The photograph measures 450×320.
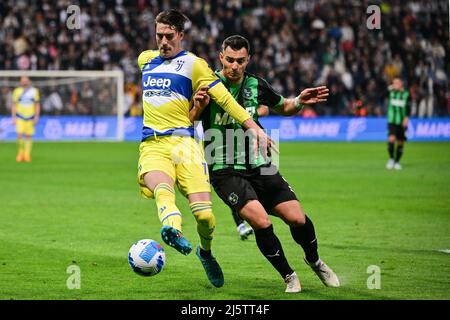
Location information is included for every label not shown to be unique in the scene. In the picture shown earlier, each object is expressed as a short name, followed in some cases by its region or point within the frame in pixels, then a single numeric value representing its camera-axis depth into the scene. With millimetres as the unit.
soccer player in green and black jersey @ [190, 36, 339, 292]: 16719
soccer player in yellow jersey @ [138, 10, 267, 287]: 16391
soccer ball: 15695
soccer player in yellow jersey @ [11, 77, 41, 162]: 50250
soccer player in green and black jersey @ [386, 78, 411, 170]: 47531
